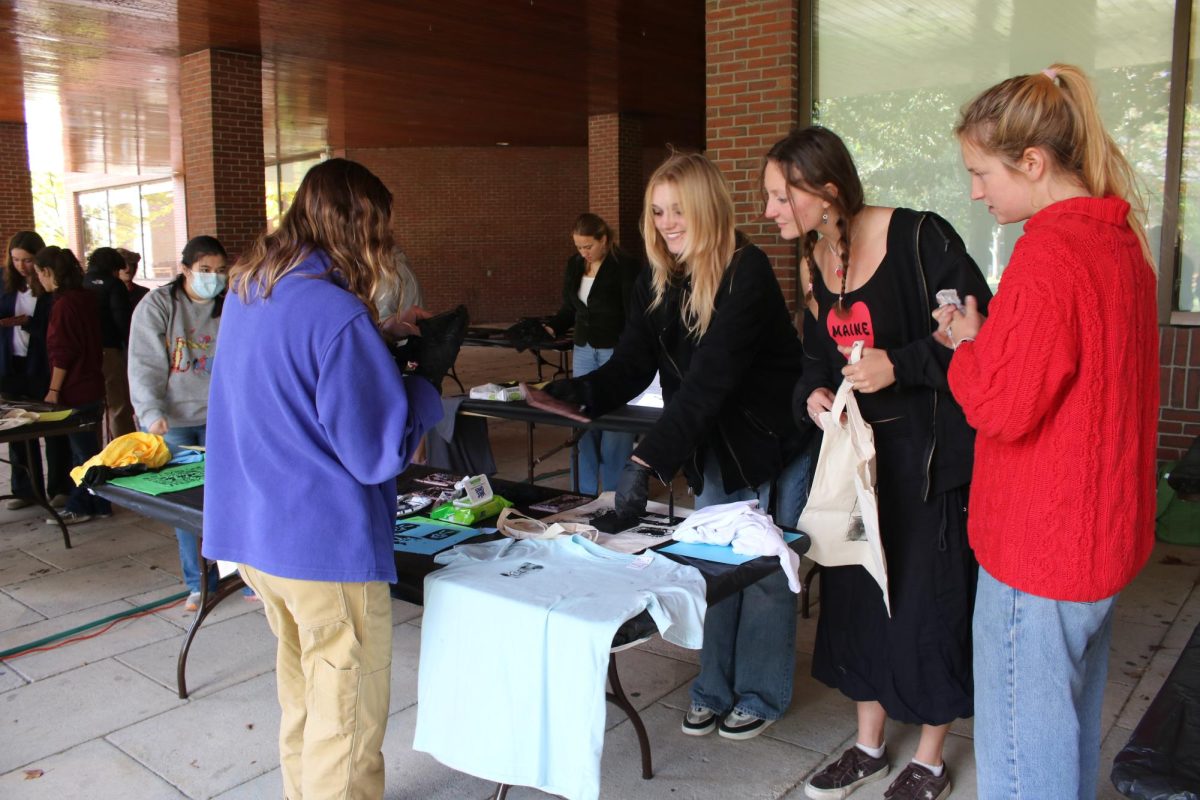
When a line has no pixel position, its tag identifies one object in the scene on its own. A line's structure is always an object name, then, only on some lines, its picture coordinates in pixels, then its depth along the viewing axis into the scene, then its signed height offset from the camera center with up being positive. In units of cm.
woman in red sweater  156 -22
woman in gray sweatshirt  405 -35
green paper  313 -71
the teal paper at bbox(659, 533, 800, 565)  234 -69
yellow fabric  332 -64
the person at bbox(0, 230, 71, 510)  599 -66
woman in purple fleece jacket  197 -37
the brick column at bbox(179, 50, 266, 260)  1095 +140
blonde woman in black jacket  255 -36
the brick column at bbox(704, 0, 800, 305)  666 +123
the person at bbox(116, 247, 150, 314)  741 -5
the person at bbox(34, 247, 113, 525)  552 -45
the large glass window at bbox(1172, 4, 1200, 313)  556 +35
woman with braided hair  228 -38
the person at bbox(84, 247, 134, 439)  638 -32
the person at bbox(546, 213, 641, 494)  622 -18
